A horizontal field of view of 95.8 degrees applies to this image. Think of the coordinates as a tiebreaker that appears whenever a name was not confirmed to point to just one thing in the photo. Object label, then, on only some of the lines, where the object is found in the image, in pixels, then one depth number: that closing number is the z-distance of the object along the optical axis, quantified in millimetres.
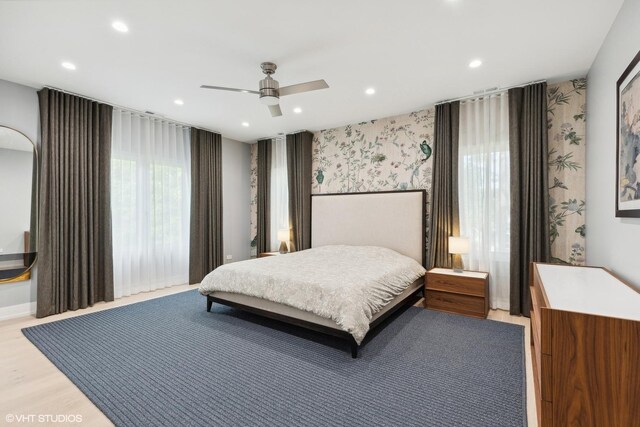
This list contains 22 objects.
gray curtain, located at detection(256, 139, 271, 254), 5906
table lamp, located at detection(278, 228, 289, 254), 5324
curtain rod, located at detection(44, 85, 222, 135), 3592
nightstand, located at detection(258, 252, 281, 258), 5340
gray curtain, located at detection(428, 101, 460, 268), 3885
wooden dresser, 1225
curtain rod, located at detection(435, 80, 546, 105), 3384
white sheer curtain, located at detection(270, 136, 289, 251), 5719
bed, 2553
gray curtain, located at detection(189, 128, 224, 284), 5121
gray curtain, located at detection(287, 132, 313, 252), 5266
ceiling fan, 2790
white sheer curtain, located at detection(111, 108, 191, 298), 4270
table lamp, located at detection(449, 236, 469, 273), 3557
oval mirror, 3352
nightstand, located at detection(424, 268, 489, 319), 3332
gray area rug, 1764
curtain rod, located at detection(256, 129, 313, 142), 5373
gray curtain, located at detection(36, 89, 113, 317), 3484
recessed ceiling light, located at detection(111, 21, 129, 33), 2314
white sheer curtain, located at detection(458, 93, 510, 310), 3629
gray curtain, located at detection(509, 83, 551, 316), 3297
